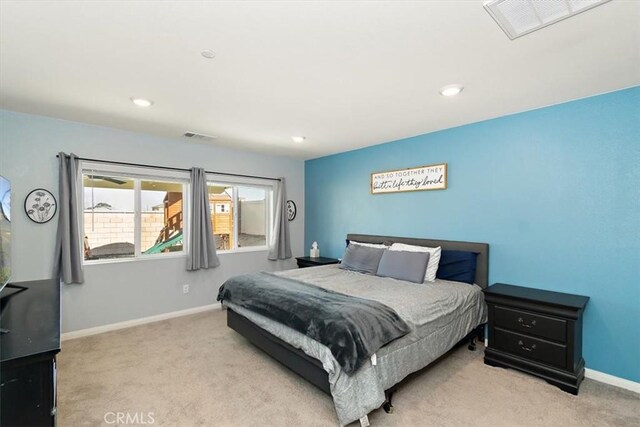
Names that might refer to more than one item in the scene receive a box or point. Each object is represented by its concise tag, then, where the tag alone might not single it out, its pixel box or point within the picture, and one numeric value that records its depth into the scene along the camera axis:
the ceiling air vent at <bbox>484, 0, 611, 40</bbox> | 1.49
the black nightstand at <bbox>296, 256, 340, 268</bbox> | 4.72
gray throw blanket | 1.96
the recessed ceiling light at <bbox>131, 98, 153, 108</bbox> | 2.72
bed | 1.99
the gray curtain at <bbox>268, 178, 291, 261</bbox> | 5.13
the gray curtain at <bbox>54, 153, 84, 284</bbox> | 3.28
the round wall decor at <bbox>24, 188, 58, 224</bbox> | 3.17
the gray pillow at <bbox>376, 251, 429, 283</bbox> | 3.18
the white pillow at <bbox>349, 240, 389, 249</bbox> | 3.95
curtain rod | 3.57
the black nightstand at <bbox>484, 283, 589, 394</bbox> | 2.41
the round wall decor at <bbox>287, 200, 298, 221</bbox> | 5.46
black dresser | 1.04
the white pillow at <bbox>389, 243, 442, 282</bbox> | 3.27
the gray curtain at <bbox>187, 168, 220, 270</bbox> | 4.21
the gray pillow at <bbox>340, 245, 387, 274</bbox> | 3.68
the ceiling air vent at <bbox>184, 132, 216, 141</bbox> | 3.85
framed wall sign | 3.68
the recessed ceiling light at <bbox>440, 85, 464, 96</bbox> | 2.45
